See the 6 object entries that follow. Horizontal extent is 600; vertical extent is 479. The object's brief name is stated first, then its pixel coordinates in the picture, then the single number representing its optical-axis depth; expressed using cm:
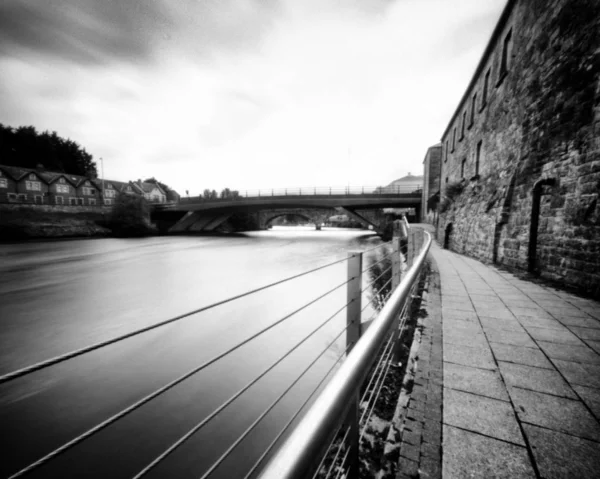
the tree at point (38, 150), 4856
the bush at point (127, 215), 3244
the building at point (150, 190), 5652
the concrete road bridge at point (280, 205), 2472
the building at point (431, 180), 2007
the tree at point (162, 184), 7014
